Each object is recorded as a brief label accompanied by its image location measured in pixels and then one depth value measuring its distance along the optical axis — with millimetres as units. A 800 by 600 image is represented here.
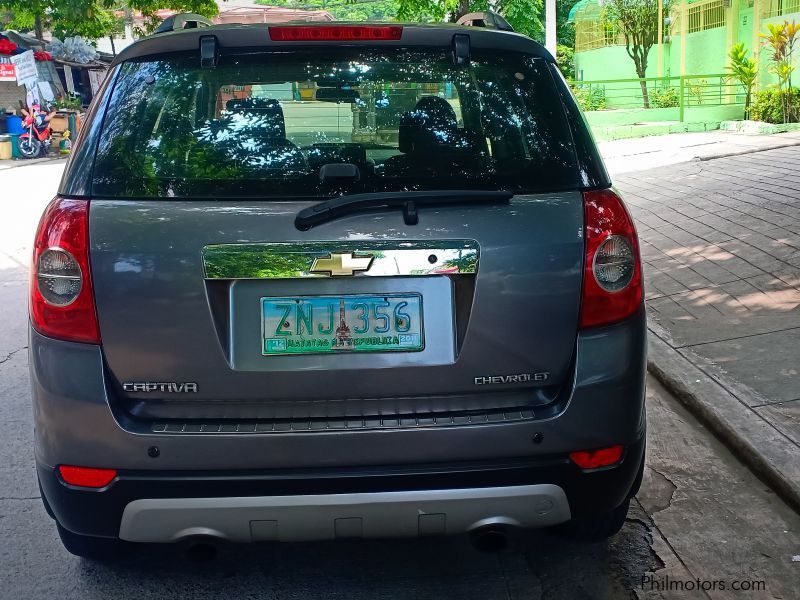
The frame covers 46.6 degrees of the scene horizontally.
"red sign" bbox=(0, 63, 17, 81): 26502
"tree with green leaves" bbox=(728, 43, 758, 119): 19703
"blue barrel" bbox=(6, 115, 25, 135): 25062
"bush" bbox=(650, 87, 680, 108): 22734
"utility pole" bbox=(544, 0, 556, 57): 16016
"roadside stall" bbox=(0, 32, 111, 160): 24672
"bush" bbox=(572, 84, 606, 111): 24594
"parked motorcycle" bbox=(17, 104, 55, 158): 24328
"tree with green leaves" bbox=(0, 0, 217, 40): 22266
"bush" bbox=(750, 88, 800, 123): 18219
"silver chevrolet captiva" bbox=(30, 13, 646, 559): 2463
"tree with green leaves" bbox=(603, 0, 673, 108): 27484
